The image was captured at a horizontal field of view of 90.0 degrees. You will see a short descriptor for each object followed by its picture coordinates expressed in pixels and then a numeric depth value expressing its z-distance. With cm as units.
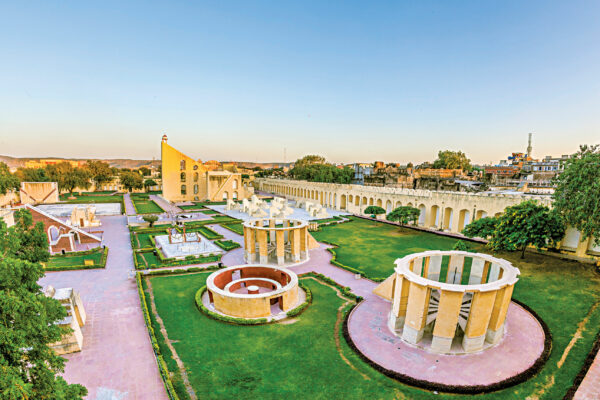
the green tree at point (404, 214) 3669
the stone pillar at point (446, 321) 1305
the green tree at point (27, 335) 657
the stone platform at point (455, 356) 1227
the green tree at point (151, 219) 3784
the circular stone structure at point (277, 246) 2399
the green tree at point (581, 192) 2014
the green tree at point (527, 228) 2284
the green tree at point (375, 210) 4206
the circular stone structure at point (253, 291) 1672
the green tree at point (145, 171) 14515
